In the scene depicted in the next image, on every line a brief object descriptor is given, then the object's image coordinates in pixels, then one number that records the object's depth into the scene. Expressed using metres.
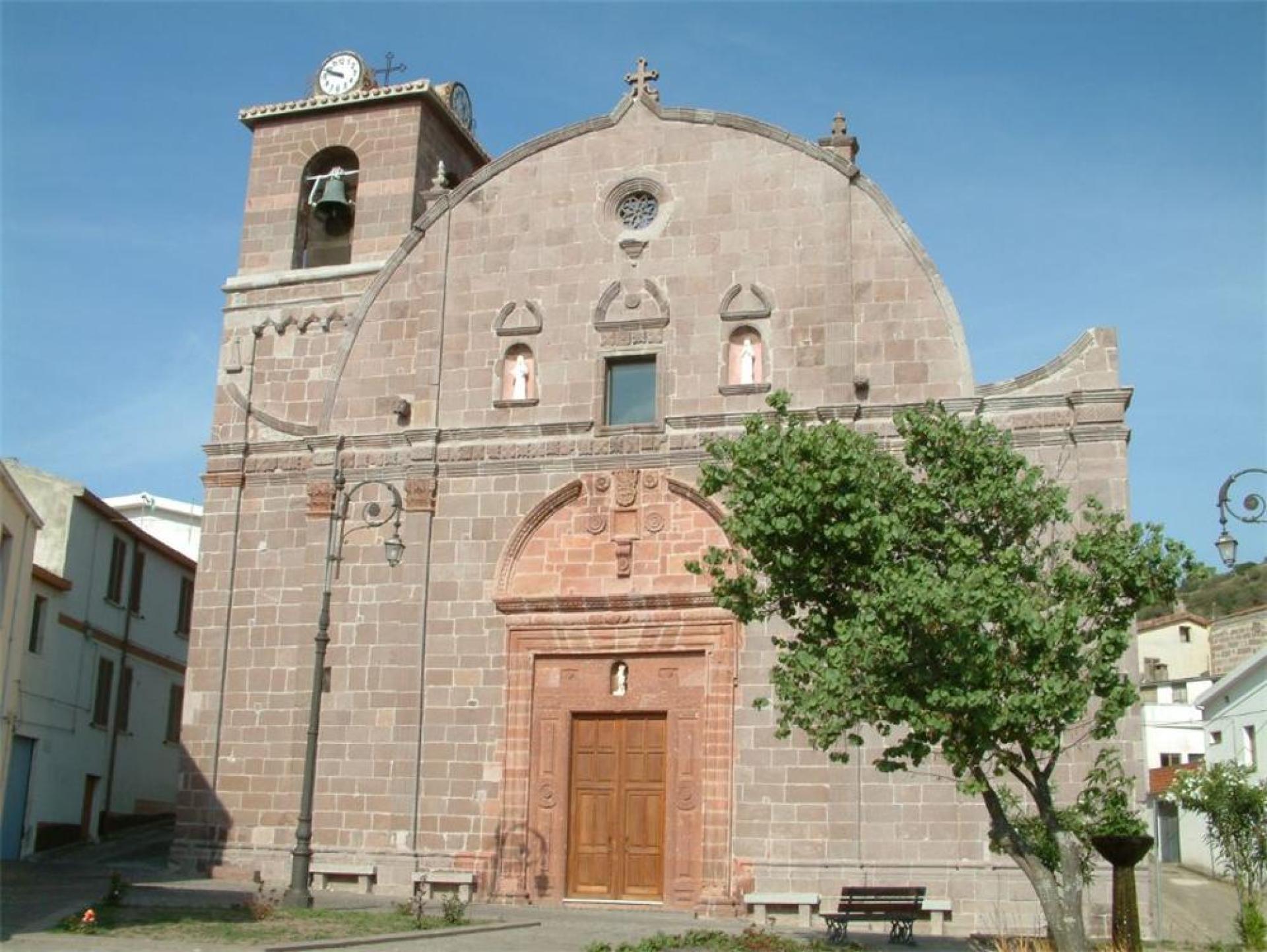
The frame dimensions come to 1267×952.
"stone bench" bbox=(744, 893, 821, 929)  21.38
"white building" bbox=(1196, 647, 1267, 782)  35.72
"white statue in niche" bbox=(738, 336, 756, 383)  24.44
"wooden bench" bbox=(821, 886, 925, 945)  18.45
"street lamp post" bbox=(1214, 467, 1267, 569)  16.92
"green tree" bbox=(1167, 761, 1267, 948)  19.53
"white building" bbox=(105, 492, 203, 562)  43.28
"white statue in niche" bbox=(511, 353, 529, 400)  25.48
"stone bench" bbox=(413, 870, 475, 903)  22.98
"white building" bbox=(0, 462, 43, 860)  18.58
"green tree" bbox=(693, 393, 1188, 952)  14.27
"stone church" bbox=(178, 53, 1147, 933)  22.53
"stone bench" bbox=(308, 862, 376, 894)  23.44
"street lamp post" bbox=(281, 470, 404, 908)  19.88
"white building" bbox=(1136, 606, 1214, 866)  40.84
